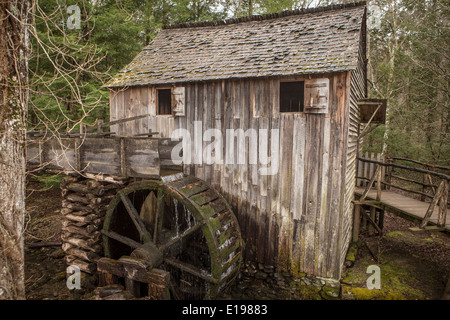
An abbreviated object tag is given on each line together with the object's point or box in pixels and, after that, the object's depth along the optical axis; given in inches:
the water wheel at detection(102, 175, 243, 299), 220.1
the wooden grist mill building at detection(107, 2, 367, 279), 221.1
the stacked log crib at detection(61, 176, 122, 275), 251.9
